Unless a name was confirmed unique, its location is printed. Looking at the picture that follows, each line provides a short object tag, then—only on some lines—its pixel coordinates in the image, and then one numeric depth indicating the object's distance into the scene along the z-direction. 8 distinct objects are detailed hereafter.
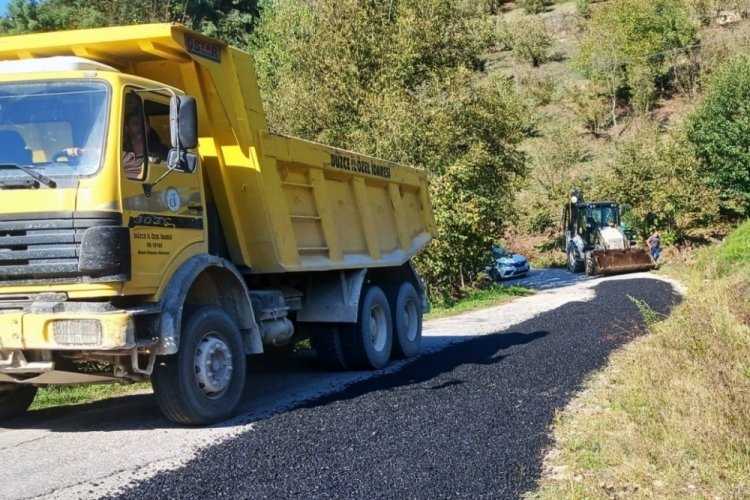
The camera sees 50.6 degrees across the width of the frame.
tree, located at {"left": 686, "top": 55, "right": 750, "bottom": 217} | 30.45
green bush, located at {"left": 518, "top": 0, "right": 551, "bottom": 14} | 66.75
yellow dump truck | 5.47
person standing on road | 27.75
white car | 27.09
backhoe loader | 24.75
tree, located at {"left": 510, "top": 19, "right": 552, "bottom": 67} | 56.22
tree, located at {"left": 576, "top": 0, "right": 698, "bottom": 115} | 47.28
